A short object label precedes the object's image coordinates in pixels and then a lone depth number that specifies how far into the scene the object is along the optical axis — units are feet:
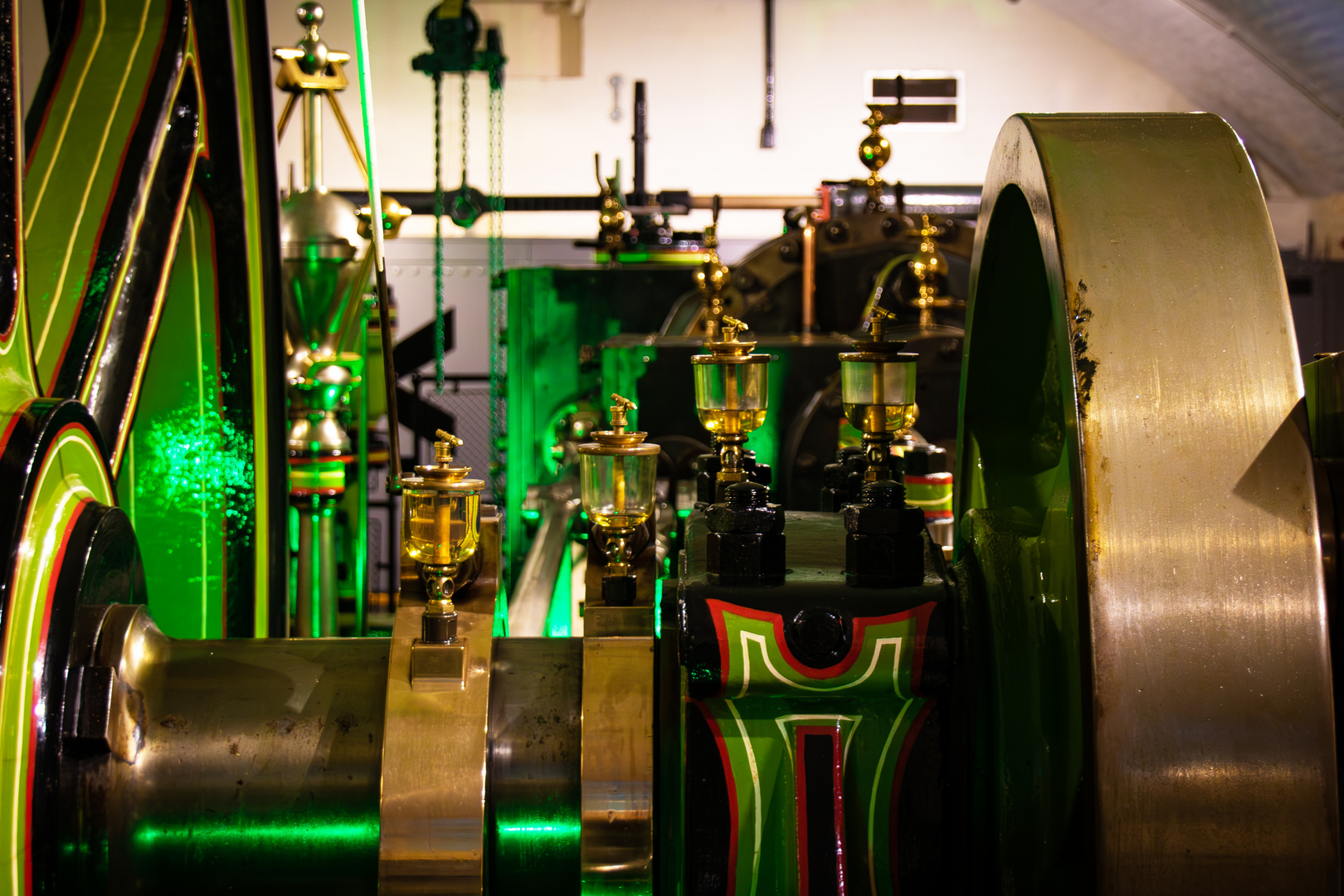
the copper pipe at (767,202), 18.21
